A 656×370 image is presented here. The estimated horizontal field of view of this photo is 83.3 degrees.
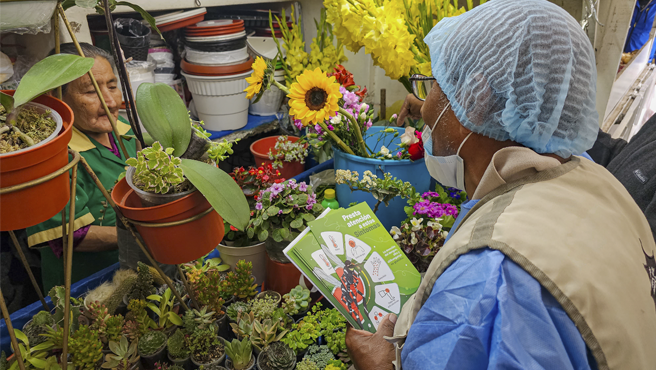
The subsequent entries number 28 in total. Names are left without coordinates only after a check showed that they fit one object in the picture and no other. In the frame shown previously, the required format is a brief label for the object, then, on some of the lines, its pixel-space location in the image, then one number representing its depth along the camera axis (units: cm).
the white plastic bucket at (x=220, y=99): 175
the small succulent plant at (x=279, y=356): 89
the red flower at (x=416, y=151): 123
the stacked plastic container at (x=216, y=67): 169
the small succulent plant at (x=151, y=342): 84
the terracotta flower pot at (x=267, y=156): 184
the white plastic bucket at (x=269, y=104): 204
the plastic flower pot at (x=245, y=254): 125
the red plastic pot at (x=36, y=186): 48
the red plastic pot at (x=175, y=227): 67
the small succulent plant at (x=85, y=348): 74
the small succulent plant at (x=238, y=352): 88
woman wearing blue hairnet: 53
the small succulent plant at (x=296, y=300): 106
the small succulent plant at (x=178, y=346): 86
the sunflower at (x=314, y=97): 104
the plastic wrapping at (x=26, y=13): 58
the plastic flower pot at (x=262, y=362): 90
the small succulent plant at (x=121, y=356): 80
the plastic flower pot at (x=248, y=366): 89
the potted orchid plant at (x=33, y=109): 51
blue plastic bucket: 125
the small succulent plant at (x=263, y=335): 94
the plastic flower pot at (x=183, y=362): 86
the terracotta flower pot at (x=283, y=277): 119
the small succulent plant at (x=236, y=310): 102
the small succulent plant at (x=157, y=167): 62
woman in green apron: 123
